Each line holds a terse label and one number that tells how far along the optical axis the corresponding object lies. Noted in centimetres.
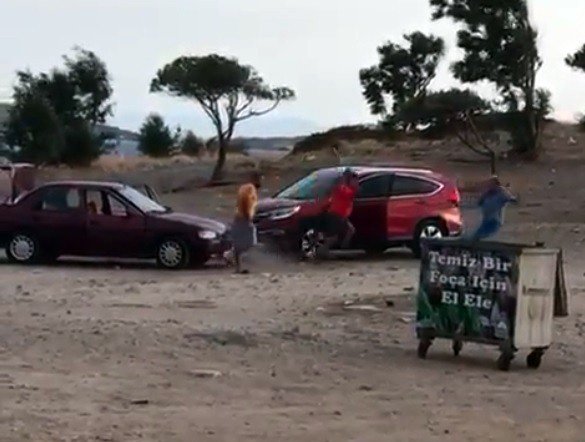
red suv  2566
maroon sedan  2459
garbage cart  1328
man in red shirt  2527
